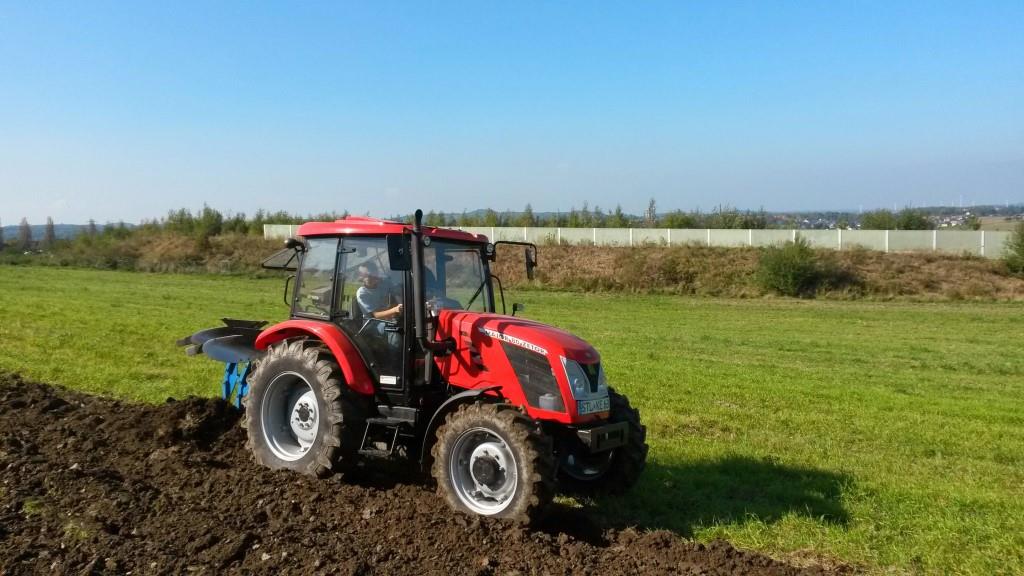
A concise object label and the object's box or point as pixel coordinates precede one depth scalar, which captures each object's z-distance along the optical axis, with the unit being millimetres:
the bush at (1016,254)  34938
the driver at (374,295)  6387
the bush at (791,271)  34375
